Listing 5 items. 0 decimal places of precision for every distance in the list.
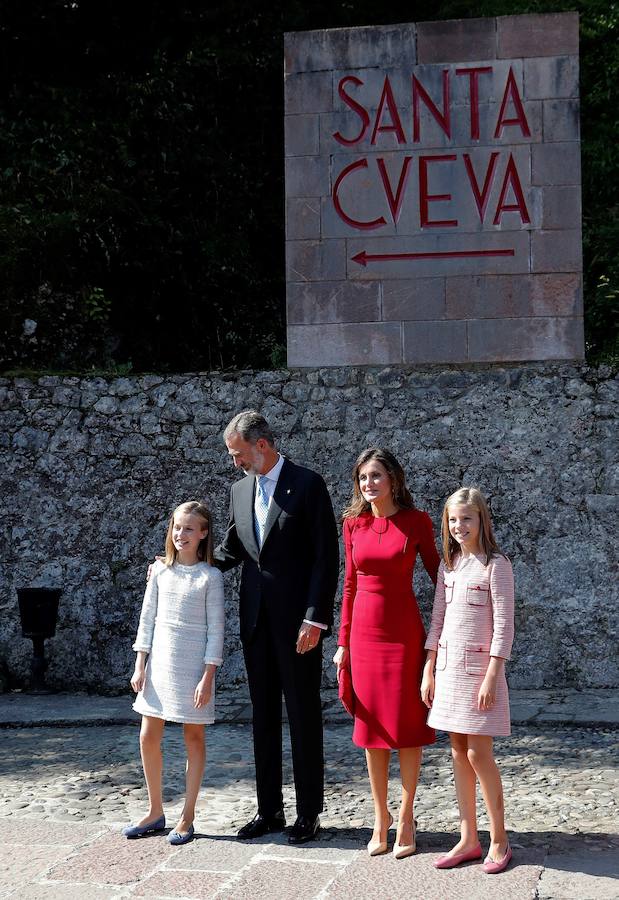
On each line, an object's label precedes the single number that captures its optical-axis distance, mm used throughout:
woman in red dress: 4285
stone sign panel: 7508
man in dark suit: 4555
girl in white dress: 4508
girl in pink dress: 4082
